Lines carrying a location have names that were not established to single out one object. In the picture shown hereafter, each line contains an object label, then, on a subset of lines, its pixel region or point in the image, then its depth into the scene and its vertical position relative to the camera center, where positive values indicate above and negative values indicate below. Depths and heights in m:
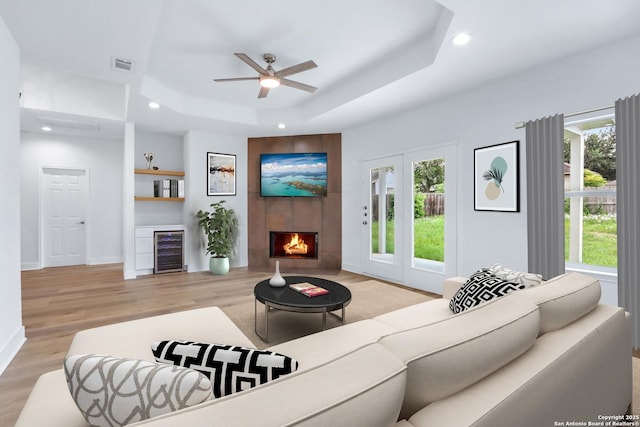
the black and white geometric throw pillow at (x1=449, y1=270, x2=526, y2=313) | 1.73 -0.45
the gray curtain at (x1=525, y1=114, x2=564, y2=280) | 2.80 +0.17
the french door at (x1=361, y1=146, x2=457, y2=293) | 4.01 -0.06
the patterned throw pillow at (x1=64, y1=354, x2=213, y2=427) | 0.71 -0.41
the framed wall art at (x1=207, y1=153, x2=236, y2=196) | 5.69 +0.73
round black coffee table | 2.41 -0.71
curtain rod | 2.46 +0.84
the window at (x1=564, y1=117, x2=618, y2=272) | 2.79 +0.17
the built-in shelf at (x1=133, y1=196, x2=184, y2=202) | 5.23 +0.26
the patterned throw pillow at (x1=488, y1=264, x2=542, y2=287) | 1.84 -0.39
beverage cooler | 5.32 -0.66
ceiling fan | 2.98 +1.42
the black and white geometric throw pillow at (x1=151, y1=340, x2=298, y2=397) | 0.83 -0.42
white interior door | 5.84 -0.05
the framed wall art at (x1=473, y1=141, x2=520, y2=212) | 3.24 +0.39
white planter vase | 2.89 -0.64
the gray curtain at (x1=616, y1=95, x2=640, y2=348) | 2.37 +0.08
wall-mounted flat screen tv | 5.77 +0.73
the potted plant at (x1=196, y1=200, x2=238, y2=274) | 5.34 -0.38
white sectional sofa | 0.65 -0.48
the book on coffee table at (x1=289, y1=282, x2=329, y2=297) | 2.69 -0.68
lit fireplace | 5.99 -0.60
